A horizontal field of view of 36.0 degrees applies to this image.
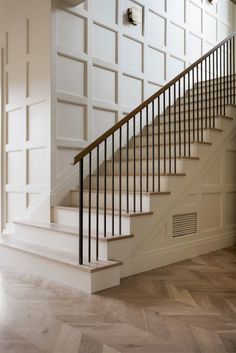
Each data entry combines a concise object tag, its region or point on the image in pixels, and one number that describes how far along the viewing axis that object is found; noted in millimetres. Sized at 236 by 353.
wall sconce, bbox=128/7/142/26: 4805
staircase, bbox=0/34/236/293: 2959
